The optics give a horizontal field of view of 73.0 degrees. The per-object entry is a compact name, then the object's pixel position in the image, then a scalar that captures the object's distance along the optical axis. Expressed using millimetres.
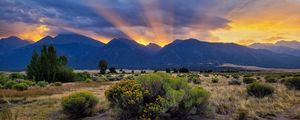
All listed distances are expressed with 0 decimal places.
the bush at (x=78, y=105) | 9906
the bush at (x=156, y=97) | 8415
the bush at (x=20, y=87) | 20654
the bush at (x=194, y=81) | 25469
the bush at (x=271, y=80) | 26271
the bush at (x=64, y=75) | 38125
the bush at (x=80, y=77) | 40818
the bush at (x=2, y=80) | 25660
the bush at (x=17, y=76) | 38820
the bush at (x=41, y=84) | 25484
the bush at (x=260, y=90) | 13789
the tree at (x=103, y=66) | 69518
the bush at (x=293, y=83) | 17224
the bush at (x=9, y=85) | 22822
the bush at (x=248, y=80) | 24726
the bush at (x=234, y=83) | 23320
